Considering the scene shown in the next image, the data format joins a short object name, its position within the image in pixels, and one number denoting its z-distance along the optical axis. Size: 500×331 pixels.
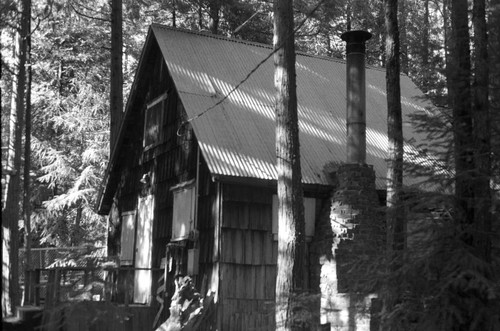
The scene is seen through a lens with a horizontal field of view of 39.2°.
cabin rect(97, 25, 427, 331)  13.62
